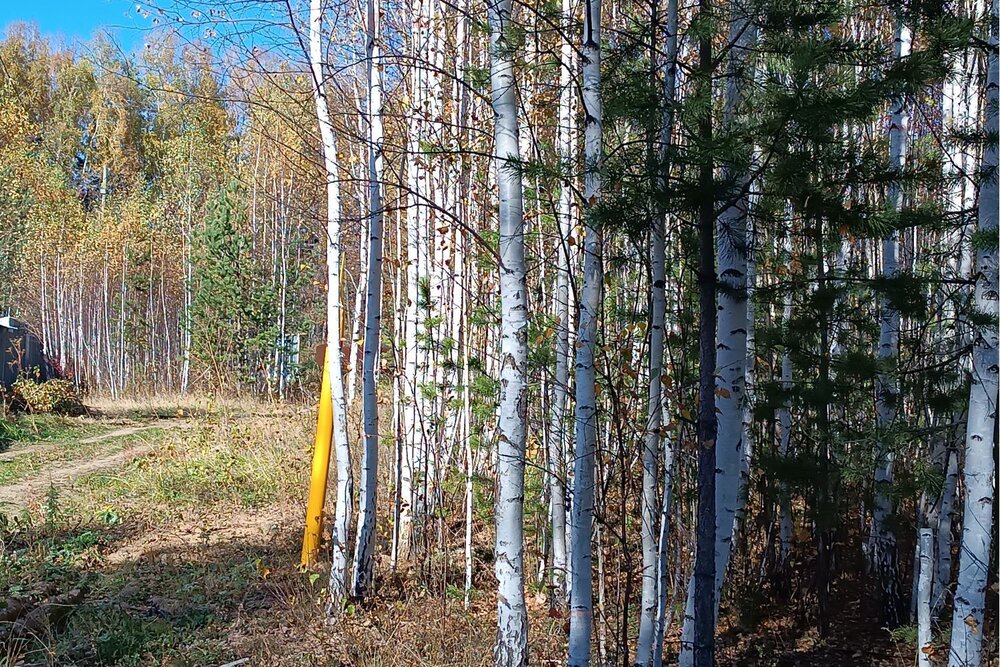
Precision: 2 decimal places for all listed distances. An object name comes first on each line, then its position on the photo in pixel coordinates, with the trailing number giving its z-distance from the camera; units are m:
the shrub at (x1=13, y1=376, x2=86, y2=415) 15.03
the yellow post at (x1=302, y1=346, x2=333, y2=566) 6.18
